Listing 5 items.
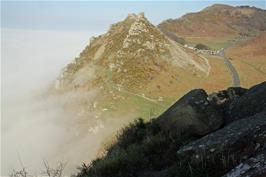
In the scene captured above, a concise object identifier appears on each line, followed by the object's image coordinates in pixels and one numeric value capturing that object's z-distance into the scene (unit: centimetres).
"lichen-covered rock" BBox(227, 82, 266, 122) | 842
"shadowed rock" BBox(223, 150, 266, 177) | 502
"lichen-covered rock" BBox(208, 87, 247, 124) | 962
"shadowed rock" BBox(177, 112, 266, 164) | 607
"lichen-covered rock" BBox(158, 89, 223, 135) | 871
